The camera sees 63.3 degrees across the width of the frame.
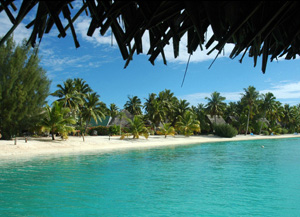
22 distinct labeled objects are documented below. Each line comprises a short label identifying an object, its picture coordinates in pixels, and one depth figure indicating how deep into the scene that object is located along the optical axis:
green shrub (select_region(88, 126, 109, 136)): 39.22
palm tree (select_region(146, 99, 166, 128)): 47.12
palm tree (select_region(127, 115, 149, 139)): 33.78
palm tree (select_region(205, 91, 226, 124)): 54.78
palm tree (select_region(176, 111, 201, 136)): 43.81
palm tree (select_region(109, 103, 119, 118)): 49.07
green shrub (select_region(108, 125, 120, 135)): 37.91
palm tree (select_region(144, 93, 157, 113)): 56.34
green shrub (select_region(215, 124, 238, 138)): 49.12
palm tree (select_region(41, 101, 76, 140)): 25.20
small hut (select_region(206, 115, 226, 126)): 56.24
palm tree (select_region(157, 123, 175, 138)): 39.38
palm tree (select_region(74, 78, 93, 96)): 39.81
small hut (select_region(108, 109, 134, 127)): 48.55
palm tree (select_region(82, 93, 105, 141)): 33.47
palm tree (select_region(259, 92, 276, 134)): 59.25
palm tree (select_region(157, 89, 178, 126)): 51.38
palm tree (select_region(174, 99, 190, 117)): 50.25
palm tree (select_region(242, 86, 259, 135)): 56.24
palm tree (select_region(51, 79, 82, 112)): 33.38
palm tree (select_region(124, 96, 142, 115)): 58.94
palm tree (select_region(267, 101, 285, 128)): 62.38
